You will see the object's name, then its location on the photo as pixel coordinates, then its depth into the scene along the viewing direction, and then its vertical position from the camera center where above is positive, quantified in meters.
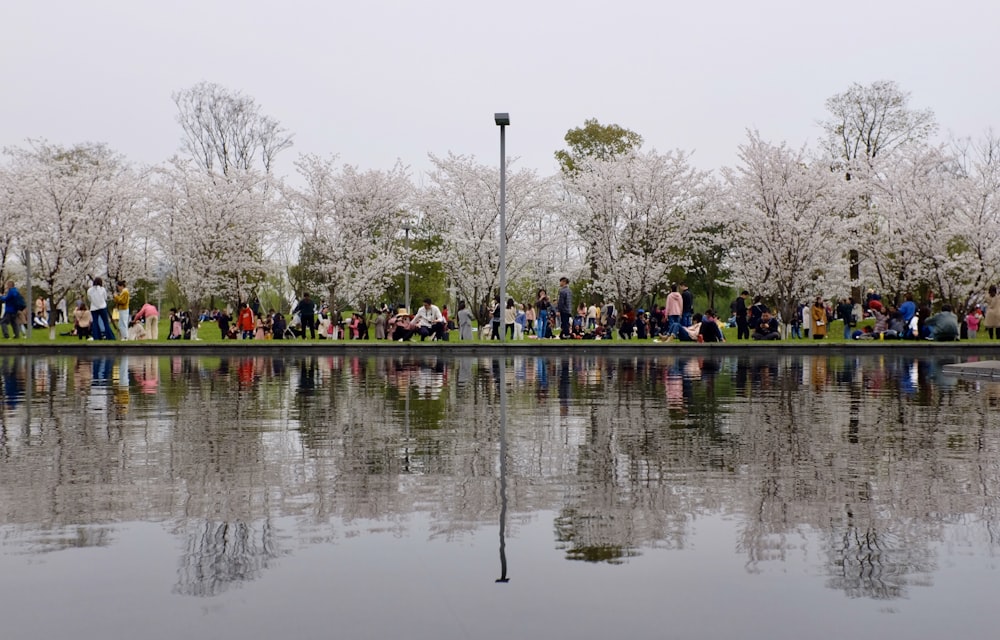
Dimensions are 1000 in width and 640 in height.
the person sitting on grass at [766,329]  36.62 +0.02
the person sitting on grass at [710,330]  33.88 -0.01
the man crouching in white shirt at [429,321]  35.81 +0.35
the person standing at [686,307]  35.84 +0.78
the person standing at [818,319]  39.47 +0.37
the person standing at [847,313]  38.59 +0.57
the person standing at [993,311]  35.28 +0.56
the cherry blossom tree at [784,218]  44.88 +4.76
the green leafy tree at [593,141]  71.44 +12.69
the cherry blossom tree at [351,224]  55.00 +5.61
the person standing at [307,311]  38.72 +0.77
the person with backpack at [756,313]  38.81 +0.60
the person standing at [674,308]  34.62 +0.71
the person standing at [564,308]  37.22 +0.80
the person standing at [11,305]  35.50 +0.97
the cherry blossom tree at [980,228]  43.97 +4.13
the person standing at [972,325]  38.69 +0.12
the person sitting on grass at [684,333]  34.28 -0.10
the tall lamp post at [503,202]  31.58 +3.88
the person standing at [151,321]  38.81 +0.45
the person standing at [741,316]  38.16 +0.47
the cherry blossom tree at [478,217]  53.25 +5.88
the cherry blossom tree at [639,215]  51.84 +5.61
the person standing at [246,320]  39.72 +0.47
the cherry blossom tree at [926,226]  45.06 +4.38
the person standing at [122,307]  33.69 +0.83
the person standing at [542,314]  39.00 +0.61
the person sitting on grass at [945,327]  32.66 +0.04
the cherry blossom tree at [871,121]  61.97 +11.97
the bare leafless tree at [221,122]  69.94 +13.66
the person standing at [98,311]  32.81 +0.71
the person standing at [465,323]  37.12 +0.29
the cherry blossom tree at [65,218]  49.62 +5.50
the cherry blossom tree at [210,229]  55.38 +5.39
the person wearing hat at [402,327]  35.59 +0.16
